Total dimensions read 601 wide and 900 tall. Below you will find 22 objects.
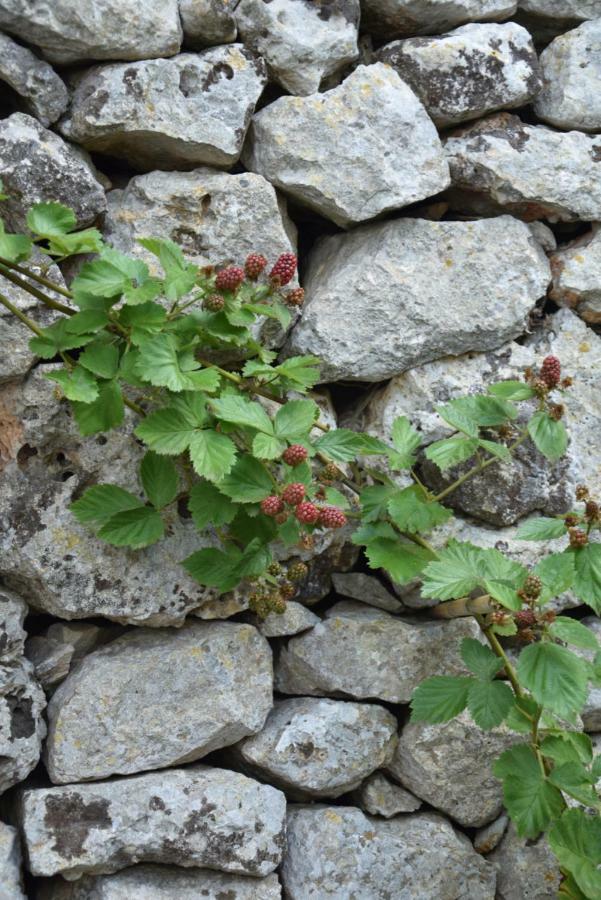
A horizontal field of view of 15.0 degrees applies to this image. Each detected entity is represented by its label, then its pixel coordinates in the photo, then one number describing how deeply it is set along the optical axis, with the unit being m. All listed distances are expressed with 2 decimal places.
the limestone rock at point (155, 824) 1.53
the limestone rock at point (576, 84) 1.68
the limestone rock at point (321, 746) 1.60
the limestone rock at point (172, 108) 1.57
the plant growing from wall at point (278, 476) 1.48
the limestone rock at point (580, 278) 1.66
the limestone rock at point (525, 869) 1.61
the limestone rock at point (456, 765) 1.61
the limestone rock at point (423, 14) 1.66
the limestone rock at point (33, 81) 1.56
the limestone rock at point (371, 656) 1.62
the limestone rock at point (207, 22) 1.59
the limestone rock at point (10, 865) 1.52
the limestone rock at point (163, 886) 1.54
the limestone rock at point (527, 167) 1.65
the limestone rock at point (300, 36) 1.61
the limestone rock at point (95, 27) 1.55
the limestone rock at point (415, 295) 1.62
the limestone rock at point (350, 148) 1.61
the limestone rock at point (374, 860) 1.58
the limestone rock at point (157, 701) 1.56
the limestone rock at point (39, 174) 1.54
